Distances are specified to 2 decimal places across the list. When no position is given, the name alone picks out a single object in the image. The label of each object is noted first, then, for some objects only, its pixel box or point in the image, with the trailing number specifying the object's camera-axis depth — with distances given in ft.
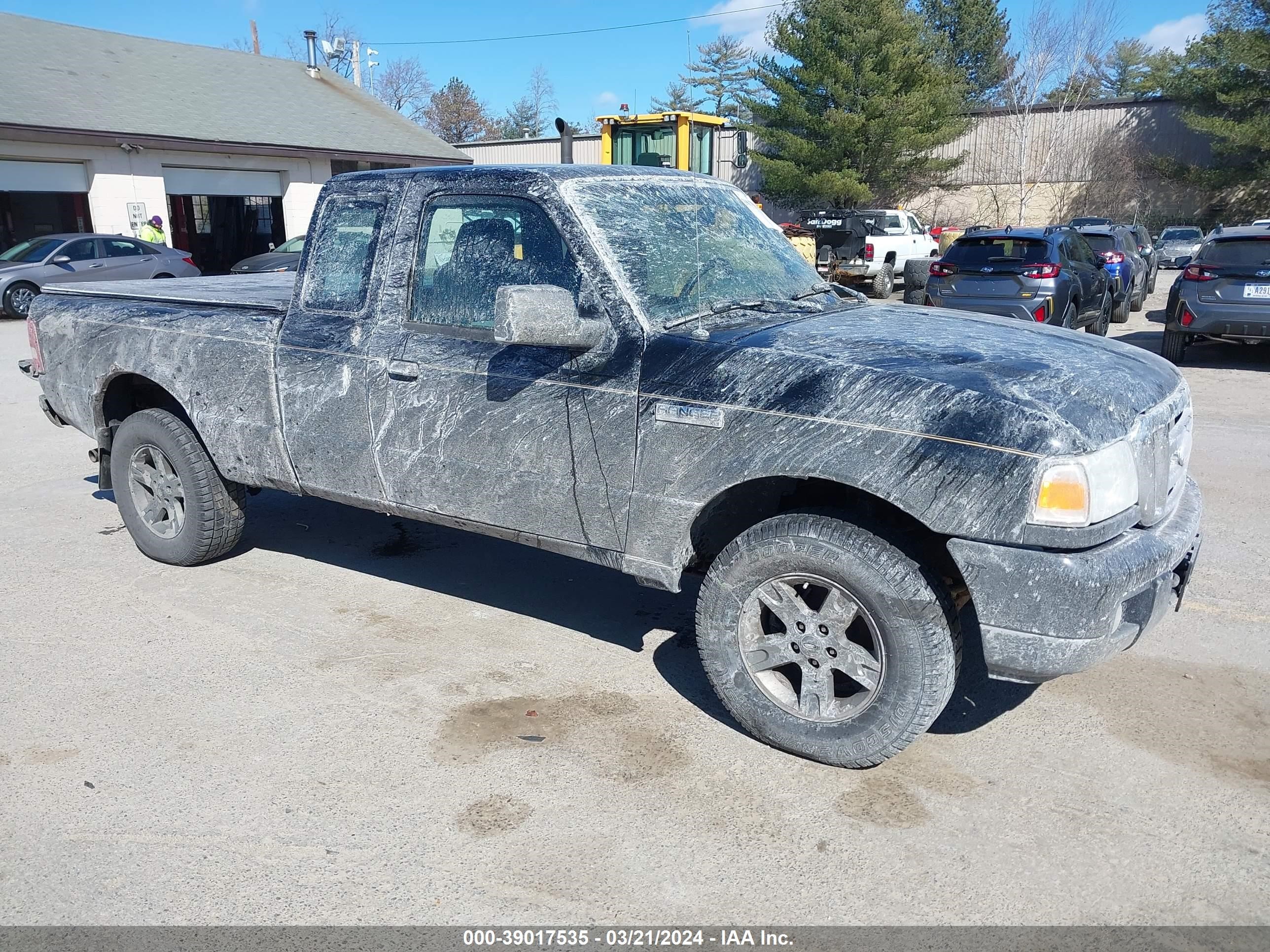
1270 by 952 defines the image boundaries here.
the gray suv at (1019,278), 39.55
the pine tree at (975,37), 188.85
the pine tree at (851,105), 121.49
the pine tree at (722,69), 248.93
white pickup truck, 72.33
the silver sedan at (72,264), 60.39
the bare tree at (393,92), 236.63
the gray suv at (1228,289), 36.04
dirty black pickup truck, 10.05
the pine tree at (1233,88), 116.16
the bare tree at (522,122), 276.62
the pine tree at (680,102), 254.88
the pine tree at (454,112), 250.98
